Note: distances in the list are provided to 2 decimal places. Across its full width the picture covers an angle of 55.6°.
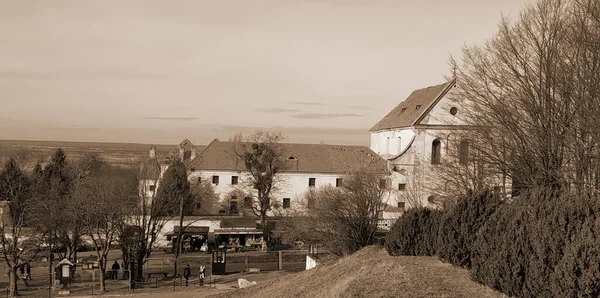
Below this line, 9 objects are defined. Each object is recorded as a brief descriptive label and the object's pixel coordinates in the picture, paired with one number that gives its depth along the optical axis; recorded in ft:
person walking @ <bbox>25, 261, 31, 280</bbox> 107.21
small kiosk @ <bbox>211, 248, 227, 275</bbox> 108.36
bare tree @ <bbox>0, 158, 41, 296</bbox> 96.89
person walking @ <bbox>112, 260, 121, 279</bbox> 108.58
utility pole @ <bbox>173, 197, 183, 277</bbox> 107.64
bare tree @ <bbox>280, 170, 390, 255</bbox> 98.37
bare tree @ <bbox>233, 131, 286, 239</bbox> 158.40
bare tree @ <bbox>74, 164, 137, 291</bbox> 105.19
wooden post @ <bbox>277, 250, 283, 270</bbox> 117.80
